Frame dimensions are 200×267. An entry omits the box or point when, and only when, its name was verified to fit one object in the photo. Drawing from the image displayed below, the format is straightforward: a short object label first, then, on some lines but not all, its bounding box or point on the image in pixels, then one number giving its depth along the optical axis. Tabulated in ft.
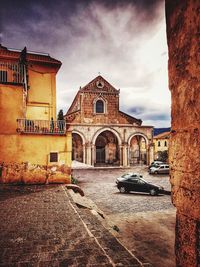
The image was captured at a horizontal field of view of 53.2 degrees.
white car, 76.01
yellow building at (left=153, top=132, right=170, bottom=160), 139.99
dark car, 44.91
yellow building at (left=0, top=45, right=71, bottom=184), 37.04
